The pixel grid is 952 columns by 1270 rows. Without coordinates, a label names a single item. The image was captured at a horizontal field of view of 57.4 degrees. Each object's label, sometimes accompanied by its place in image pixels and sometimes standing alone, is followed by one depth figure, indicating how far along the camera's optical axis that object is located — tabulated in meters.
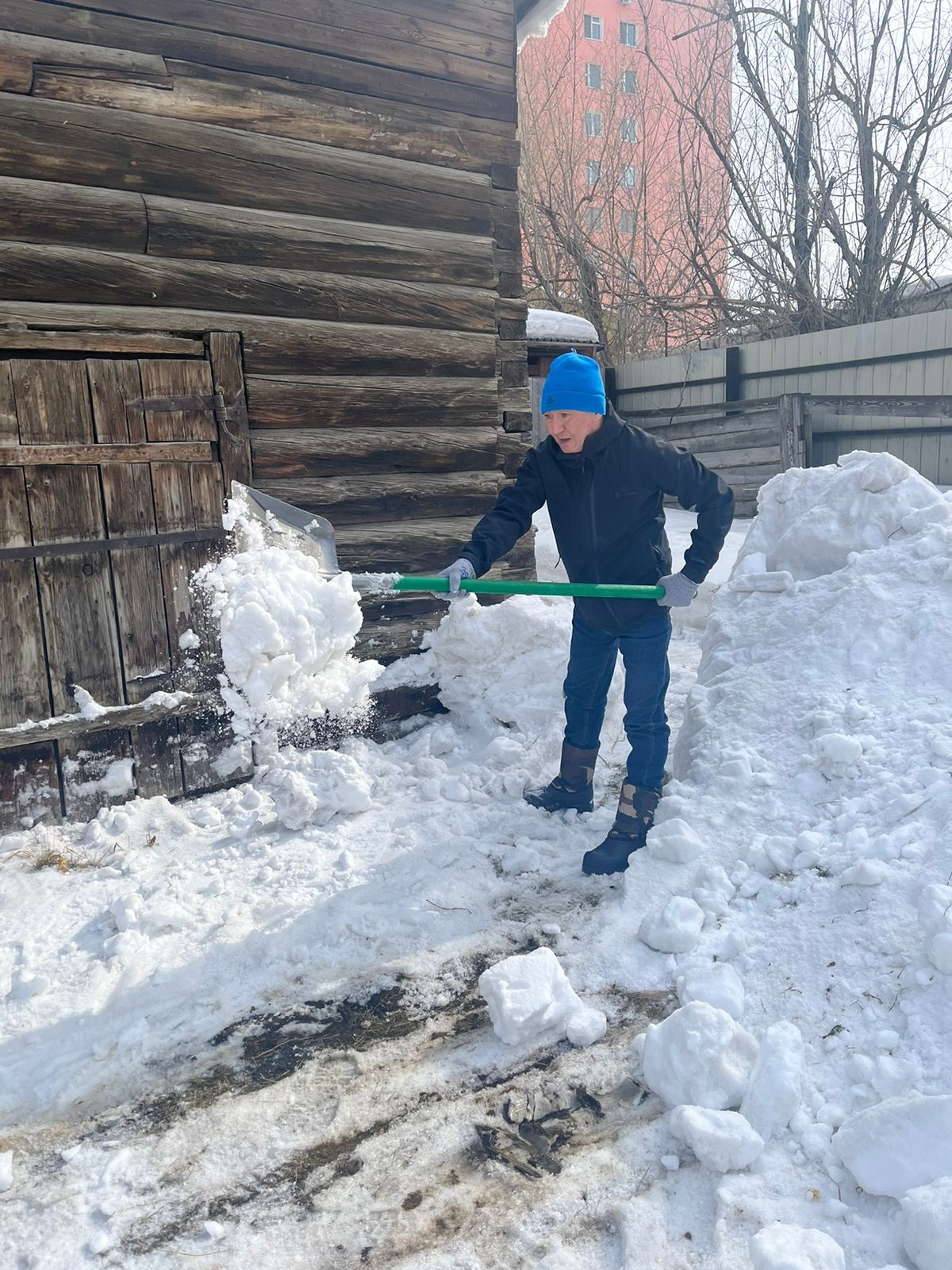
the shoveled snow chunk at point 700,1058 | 2.08
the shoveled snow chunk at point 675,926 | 2.65
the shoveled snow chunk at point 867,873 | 2.55
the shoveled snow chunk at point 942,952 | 2.22
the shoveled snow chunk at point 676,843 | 2.95
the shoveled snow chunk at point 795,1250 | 1.63
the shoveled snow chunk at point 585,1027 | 2.37
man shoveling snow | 3.29
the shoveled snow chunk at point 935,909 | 2.30
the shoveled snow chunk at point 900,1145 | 1.80
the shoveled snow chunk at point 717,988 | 2.35
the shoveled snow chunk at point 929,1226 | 1.63
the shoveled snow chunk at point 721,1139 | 1.91
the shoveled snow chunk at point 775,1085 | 2.01
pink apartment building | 15.60
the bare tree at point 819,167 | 12.07
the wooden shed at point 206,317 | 3.54
